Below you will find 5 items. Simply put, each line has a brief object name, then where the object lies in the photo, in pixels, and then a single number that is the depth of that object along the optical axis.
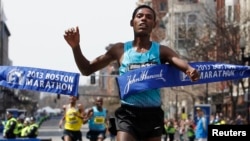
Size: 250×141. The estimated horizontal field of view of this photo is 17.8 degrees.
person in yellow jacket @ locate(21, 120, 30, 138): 30.34
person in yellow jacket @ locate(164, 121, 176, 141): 46.61
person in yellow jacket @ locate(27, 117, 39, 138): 30.31
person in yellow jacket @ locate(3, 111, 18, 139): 27.92
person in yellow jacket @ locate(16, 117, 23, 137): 30.77
